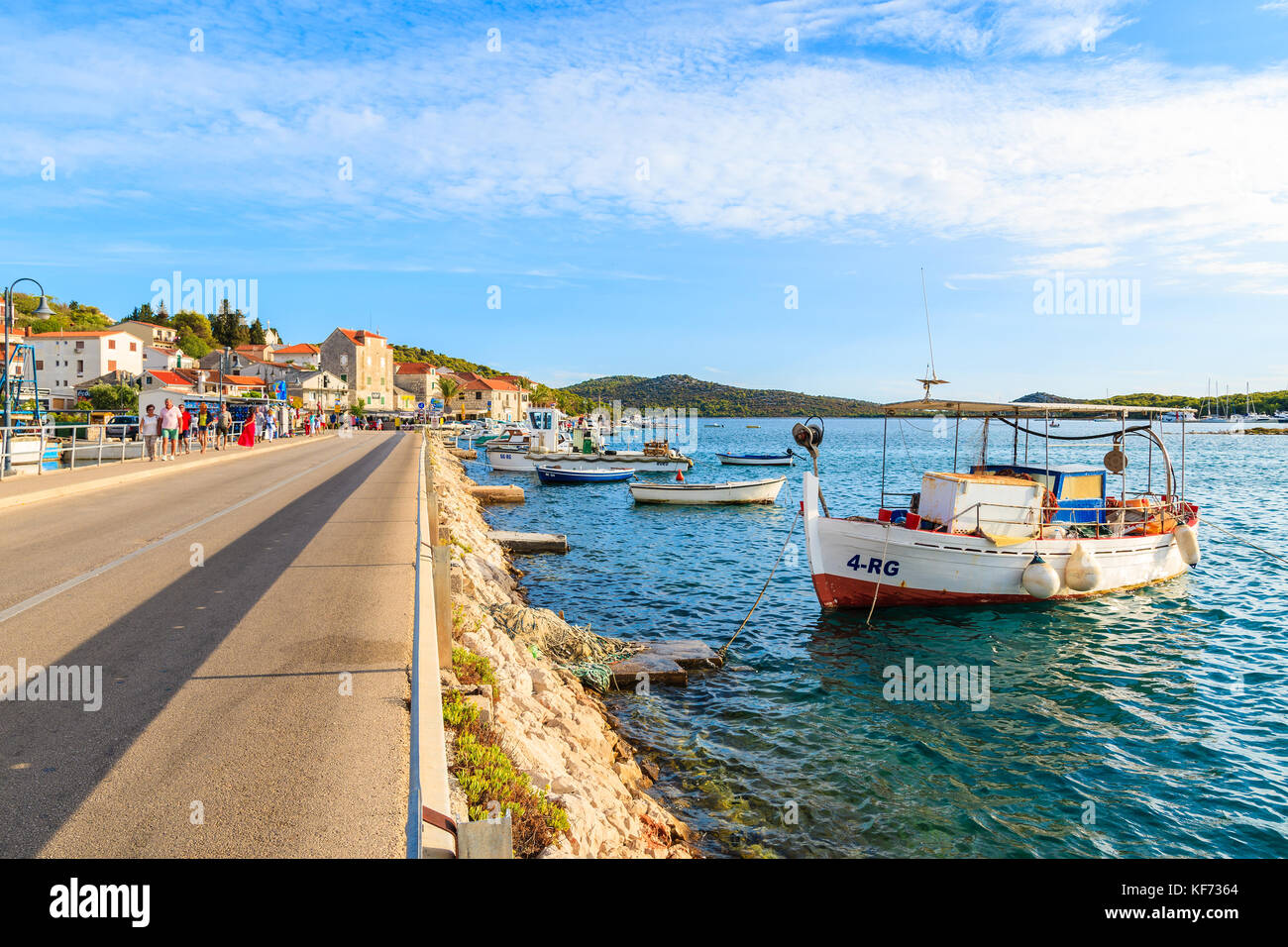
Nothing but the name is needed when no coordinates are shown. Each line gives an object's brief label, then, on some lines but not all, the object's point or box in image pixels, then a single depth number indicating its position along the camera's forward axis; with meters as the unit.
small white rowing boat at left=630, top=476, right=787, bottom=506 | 37.56
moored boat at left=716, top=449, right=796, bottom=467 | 63.26
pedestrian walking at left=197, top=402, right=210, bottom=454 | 34.46
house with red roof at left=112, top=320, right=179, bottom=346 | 116.62
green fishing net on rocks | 12.01
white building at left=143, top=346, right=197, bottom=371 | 105.81
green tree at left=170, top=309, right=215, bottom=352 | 143.62
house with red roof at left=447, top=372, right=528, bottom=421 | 153.75
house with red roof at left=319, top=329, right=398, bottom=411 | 119.38
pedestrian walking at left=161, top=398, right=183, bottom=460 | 27.36
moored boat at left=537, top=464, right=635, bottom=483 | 48.06
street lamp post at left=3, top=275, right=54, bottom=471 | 20.95
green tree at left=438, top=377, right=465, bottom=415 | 155.12
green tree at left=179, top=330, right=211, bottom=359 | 125.00
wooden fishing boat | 16.27
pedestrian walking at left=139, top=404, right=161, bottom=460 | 26.09
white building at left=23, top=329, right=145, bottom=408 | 92.25
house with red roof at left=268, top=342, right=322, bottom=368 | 125.69
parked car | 34.50
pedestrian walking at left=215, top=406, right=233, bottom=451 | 36.83
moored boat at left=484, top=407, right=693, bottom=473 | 49.84
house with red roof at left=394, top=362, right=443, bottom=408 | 145.75
